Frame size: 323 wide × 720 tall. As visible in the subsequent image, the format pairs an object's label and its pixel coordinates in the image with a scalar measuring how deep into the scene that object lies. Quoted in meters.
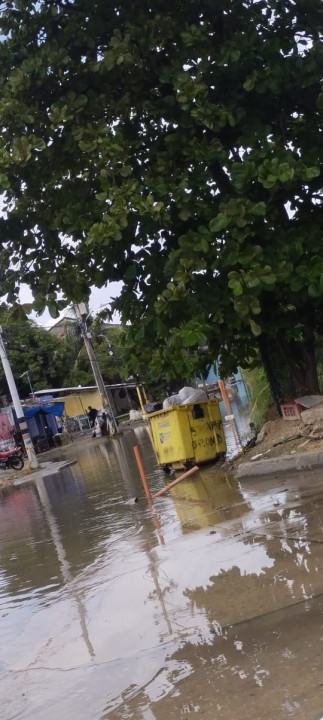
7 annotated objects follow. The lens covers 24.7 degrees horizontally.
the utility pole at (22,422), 23.06
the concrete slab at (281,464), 8.44
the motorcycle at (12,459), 25.89
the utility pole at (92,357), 34.69
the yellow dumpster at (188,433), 11.90
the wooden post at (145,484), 10.17
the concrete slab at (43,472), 21.58
